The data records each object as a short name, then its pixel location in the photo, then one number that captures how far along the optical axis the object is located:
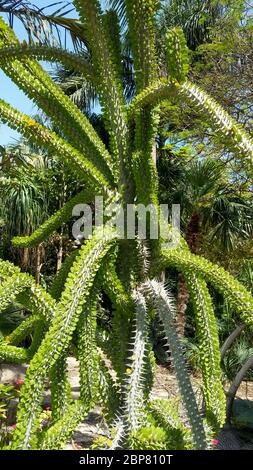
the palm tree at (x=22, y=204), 7.56
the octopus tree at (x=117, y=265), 2.11
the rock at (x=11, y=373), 5.62
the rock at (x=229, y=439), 4.15
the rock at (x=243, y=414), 4.46
